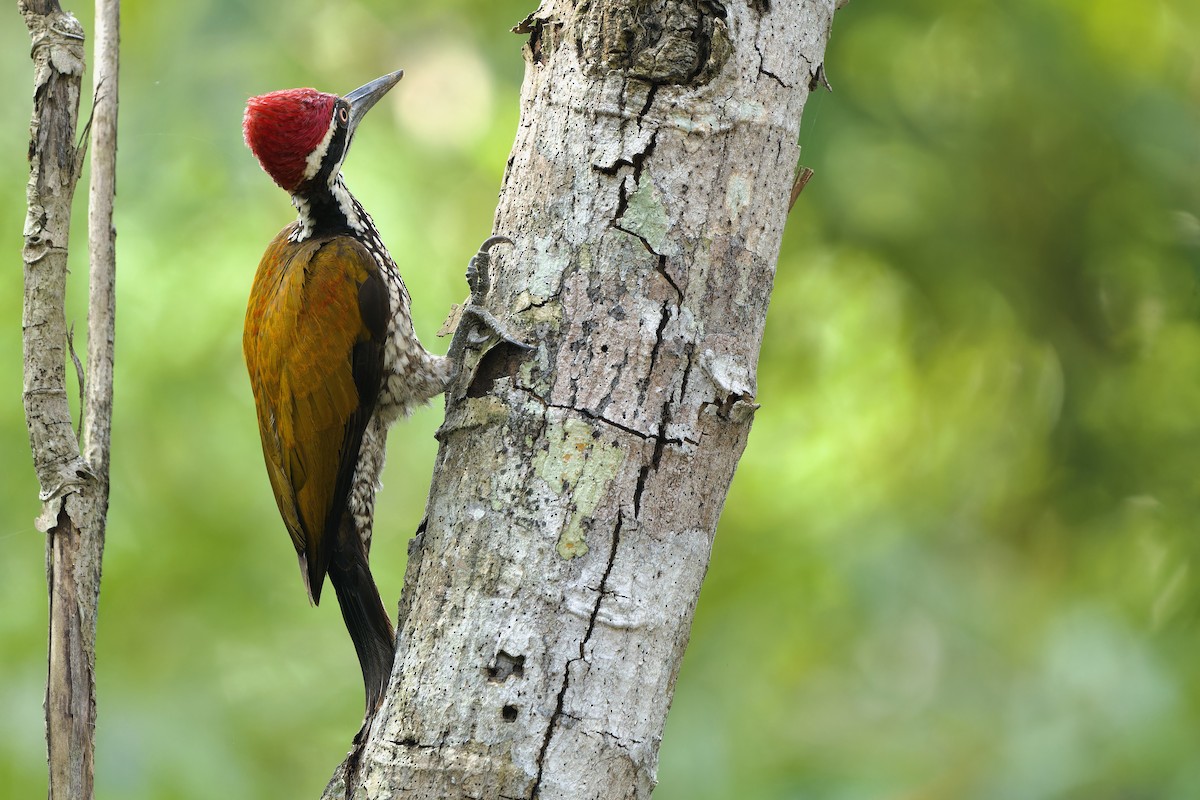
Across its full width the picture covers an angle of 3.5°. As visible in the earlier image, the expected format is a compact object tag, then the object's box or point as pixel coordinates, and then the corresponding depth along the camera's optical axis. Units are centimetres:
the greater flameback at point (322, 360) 756
